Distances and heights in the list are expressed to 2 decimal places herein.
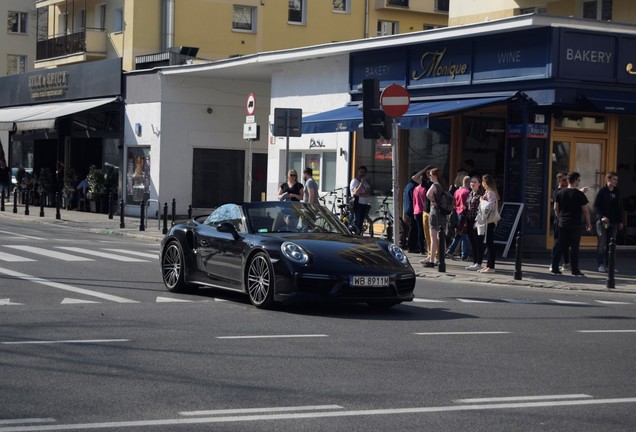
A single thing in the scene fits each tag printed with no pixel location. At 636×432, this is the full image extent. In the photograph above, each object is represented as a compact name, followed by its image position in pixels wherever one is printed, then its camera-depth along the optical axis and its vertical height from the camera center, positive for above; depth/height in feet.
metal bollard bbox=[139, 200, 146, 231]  100.07 -3.90
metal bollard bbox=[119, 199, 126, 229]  105.70 -3.77
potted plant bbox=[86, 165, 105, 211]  132.77 -0.77
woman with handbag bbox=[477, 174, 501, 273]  67.10 -1.55
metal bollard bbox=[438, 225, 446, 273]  65.77 -3.64
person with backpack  69.97 -1.22
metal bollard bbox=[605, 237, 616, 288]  60.39 -3.95
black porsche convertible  43.96 -3.09
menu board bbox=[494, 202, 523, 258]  76.02 -2.32
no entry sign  65.21 +4.89
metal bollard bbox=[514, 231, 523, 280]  62.59 -4.03
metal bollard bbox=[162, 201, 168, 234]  94.37 -3.70
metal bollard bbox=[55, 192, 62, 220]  116.10 -3.32
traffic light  64.08 +4.00
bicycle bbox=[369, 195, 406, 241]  87.45 -2.85
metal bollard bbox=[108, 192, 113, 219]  115.34 -3.06
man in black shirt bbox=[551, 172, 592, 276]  67.05 -1.56
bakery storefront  75.72 +5.62
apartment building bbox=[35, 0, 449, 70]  151.43 +22.18
